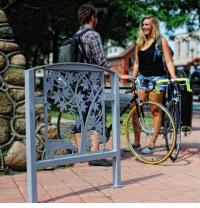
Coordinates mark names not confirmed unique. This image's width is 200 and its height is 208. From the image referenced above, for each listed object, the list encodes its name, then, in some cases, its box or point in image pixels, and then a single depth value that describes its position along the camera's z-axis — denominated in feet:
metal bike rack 14.78
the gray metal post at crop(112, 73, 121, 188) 17.34
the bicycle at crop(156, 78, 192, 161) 22.38
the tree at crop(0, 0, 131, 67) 72.13
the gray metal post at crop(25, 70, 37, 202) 14.67
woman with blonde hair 23.59
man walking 21.59
